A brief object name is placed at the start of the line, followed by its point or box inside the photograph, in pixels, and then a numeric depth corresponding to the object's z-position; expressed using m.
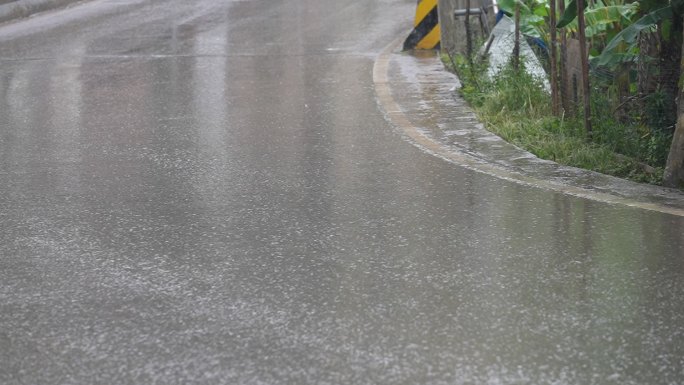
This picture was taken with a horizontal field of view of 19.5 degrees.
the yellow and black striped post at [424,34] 26.44
